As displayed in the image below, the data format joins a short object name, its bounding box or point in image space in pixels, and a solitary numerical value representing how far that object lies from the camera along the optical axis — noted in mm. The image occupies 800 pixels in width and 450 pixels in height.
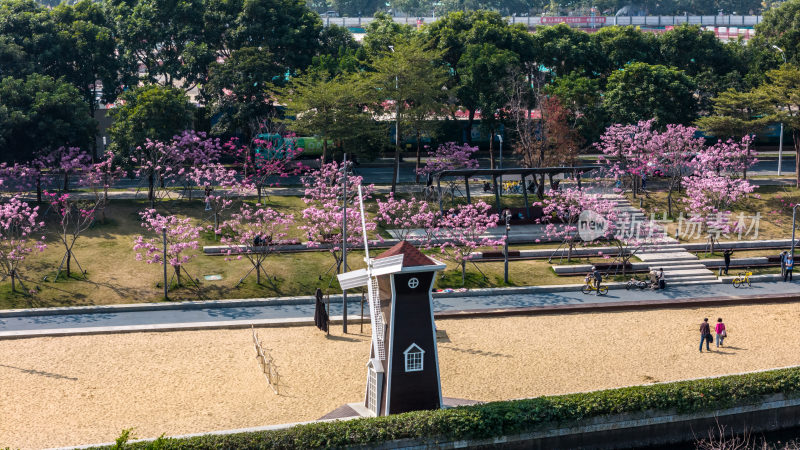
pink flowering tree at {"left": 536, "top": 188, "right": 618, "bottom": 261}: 49906
